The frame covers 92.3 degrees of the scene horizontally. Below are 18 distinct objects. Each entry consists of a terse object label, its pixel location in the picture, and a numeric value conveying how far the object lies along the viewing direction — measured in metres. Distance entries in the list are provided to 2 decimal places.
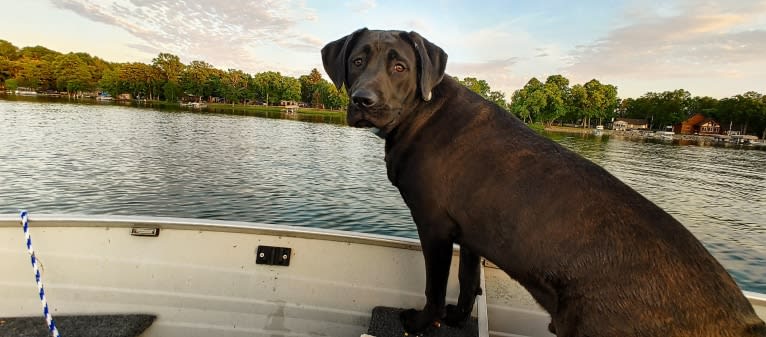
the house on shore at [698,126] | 110.19
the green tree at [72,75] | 120.94
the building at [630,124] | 117.31
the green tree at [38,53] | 135.46
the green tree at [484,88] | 119.06
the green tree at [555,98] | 98.69
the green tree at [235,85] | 125.25
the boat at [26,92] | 115.68
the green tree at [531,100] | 97.75
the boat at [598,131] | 92.03
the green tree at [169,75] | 122.06
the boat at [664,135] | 88.15
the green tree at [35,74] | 120.62
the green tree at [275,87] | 124.50
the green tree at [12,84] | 121.22
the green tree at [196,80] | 122.50
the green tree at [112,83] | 122.50
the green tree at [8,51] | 135.25
